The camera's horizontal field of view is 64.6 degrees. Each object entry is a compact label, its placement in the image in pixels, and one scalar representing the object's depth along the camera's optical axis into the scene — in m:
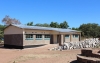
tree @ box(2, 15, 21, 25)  23.90
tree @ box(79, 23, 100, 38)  29.41
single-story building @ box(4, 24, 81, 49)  13.61
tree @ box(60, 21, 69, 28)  33.90
